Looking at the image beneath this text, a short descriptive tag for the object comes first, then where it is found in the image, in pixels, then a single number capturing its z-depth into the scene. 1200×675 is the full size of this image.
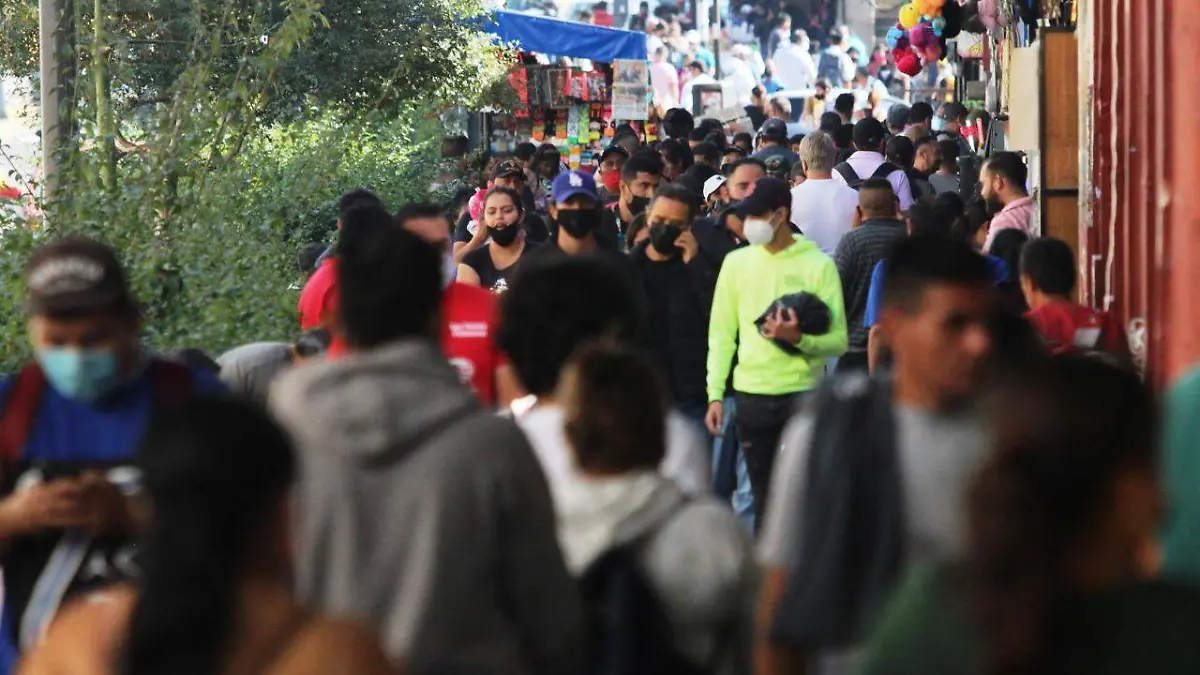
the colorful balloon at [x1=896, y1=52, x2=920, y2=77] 41.34
